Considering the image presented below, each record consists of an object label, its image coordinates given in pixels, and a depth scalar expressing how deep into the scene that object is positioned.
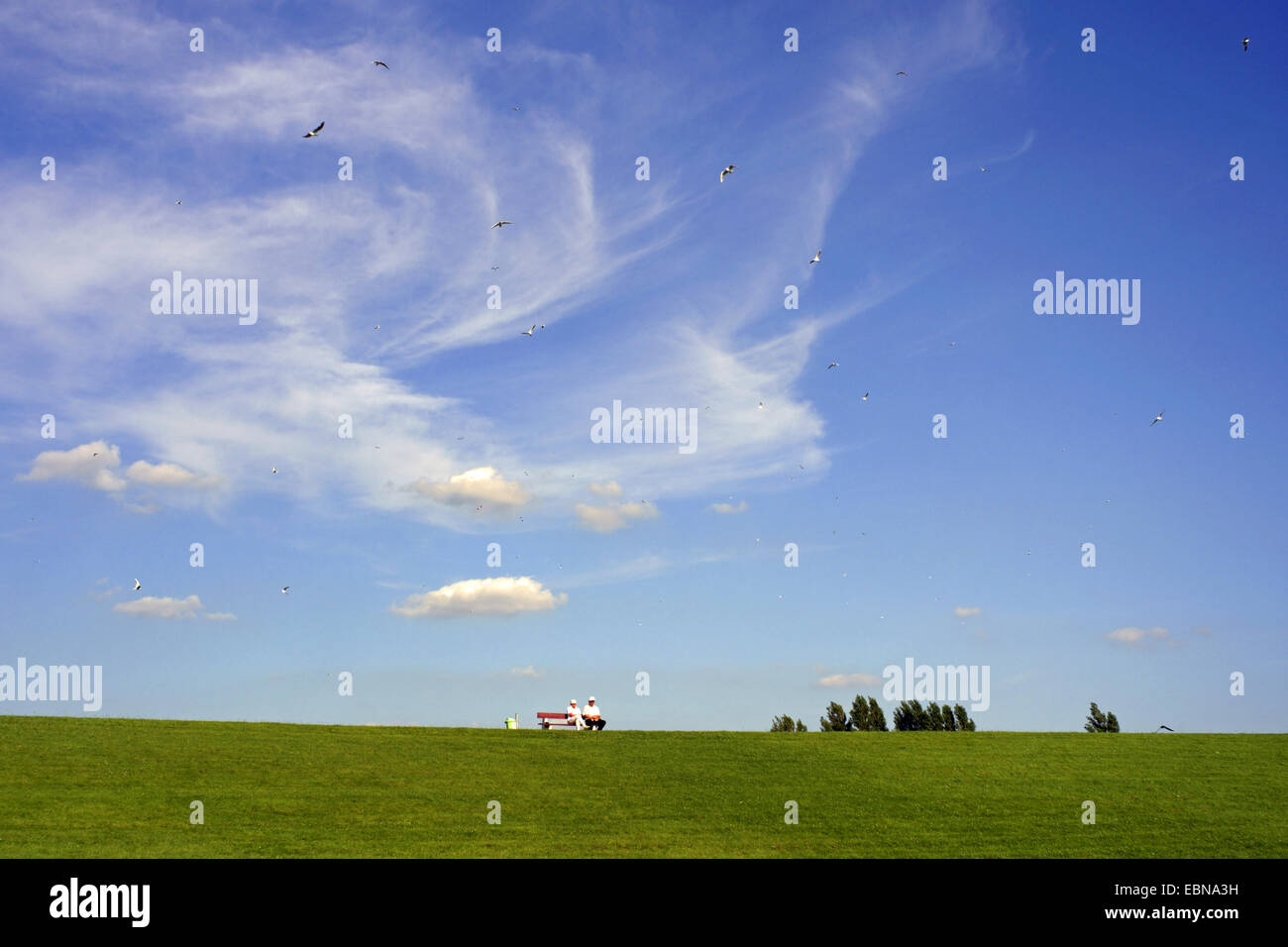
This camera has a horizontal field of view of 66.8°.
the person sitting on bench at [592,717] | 41.16
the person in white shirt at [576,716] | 41.04
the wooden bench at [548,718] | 41.31
